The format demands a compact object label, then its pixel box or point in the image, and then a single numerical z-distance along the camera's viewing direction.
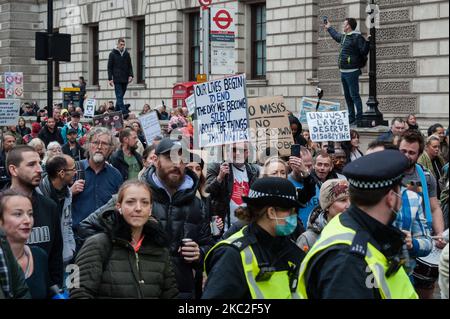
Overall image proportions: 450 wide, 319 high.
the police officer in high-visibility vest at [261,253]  4.11
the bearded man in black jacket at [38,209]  6.06
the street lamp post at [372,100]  17.53
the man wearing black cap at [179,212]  5.87
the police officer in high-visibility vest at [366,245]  3.35
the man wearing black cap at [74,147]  14.08
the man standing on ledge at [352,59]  18.39
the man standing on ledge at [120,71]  25.83
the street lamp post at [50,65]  17.55
